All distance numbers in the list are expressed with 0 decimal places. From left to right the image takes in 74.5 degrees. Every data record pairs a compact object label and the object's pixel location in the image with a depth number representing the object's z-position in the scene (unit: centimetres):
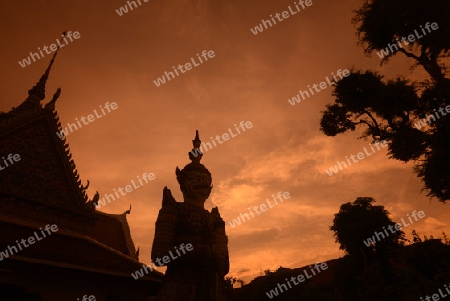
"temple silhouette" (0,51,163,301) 694
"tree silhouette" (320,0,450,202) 895
